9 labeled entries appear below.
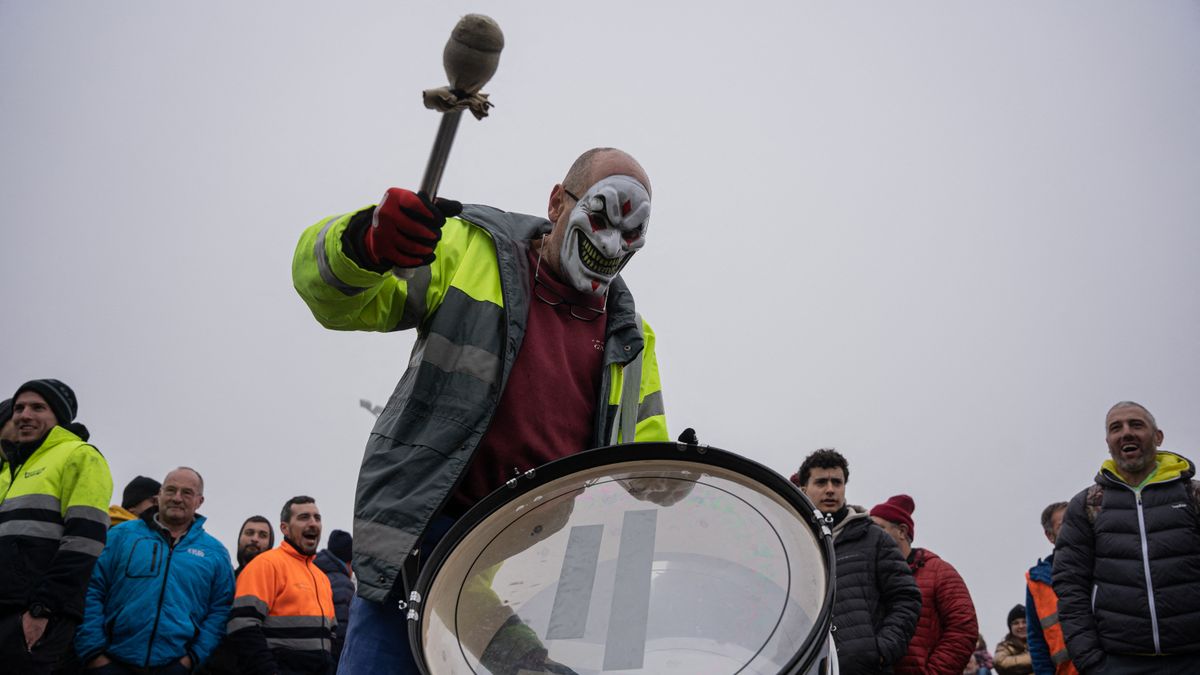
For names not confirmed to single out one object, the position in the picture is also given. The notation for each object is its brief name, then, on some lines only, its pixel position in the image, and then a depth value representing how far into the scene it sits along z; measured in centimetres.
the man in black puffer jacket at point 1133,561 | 457
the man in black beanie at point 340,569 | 705
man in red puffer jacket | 518
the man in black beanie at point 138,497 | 640
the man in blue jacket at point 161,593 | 522
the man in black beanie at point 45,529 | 457
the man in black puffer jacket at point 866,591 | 481
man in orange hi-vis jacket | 568
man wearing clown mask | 222
